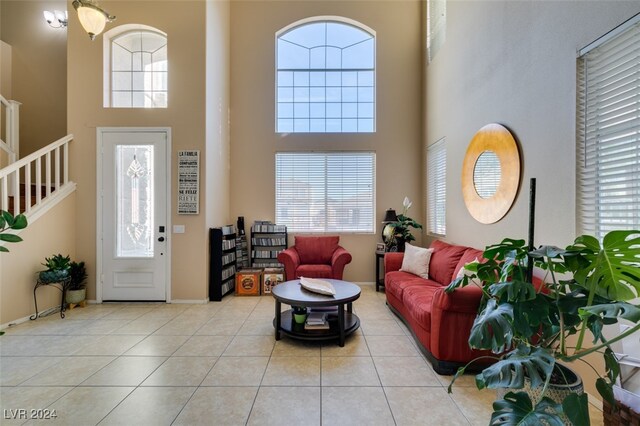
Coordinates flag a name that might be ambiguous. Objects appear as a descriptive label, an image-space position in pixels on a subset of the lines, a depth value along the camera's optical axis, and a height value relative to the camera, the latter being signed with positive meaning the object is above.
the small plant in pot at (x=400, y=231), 4.63 -0.35
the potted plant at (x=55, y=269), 3.41 -0.76
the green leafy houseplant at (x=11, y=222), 1.42 -0.07
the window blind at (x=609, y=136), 1.73 +0.51
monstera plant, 1.14 -0.49
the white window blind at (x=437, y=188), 4.36 +0.39
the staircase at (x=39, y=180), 3.36 +0.40
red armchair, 4.35 -0.78
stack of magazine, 2.87 -1.17
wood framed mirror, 2.77 +0.42
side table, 4.79 -0.99
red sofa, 2.27 -0.91
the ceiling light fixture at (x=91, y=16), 2.87 +2.03
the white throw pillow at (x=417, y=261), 3.71 -0.68
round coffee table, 2.74 -1.00
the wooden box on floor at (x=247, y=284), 4.52 -1.20
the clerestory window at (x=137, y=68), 4.32 +2.22
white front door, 4.10 -0.10
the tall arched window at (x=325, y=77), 5.31 +2.55
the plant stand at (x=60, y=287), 3.47 -1.04
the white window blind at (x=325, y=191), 5.28 +0.37
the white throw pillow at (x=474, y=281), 2.44 -0.62
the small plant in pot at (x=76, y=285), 3.80 -1.06
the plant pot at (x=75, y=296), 3.79 -1.19
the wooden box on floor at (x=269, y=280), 4.56 -1.14
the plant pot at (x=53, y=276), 3.40 -0.82
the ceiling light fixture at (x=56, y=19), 4.88 +3.33
